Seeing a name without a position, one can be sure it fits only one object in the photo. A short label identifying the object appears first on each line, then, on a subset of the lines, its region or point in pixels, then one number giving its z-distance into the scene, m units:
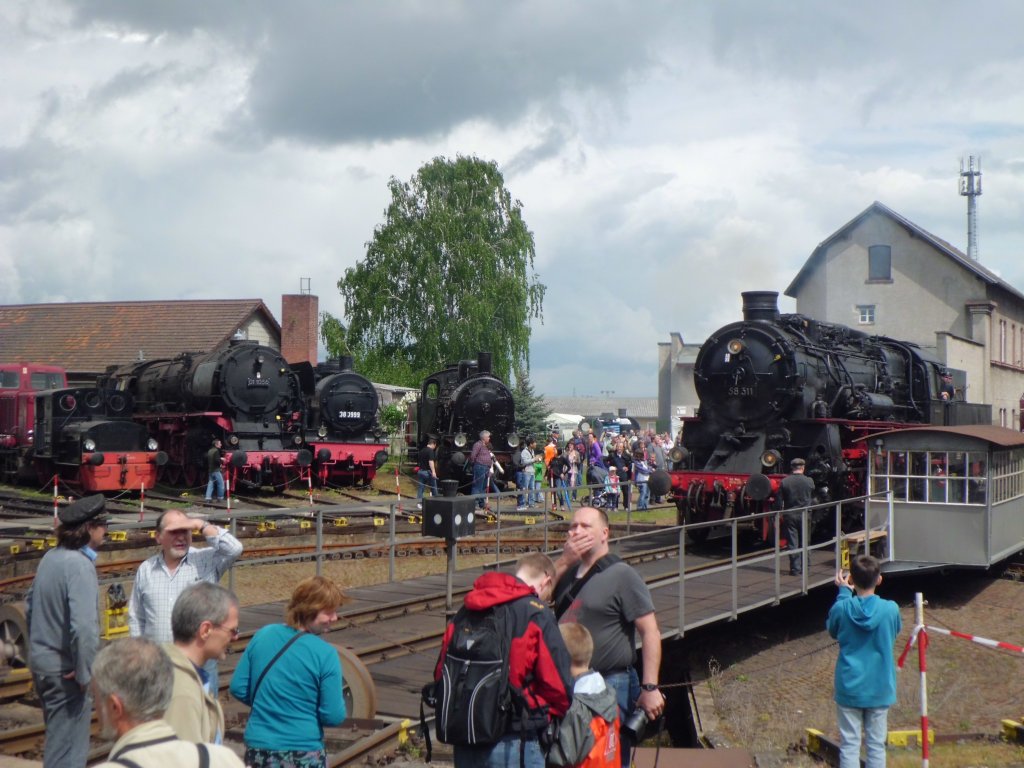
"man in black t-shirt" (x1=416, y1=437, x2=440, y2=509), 23.50
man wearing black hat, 5.46
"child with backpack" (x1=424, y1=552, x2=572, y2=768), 4.51
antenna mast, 59.59
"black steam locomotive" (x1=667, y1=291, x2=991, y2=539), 16.00
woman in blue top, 4.64
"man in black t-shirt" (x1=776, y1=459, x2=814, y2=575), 13.73
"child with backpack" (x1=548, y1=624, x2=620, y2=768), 4.74
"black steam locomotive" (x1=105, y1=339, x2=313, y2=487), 24.61
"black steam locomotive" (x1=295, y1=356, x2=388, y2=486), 26.48
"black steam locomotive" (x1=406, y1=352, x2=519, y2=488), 26.66
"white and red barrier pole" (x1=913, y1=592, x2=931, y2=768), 7.79
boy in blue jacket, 7.08
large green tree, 41.06
